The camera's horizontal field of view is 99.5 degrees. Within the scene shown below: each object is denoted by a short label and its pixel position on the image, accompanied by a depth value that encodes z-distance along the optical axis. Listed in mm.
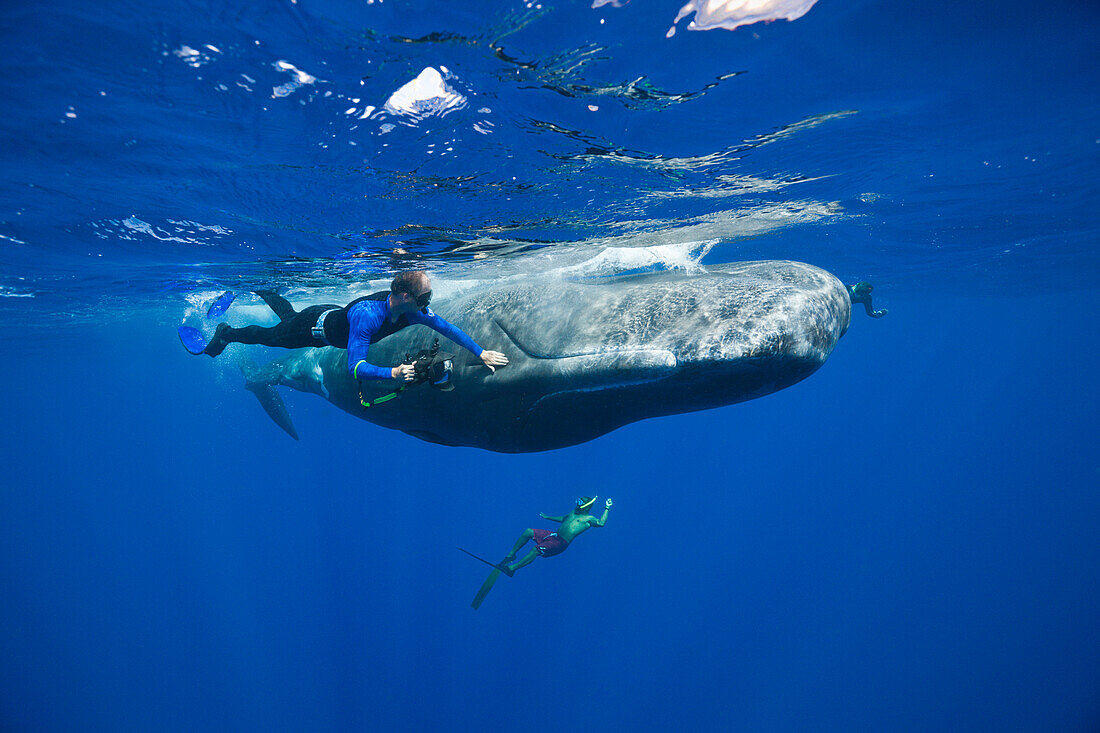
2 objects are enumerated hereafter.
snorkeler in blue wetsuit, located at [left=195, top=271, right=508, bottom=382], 4770
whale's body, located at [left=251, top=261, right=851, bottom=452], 3502
